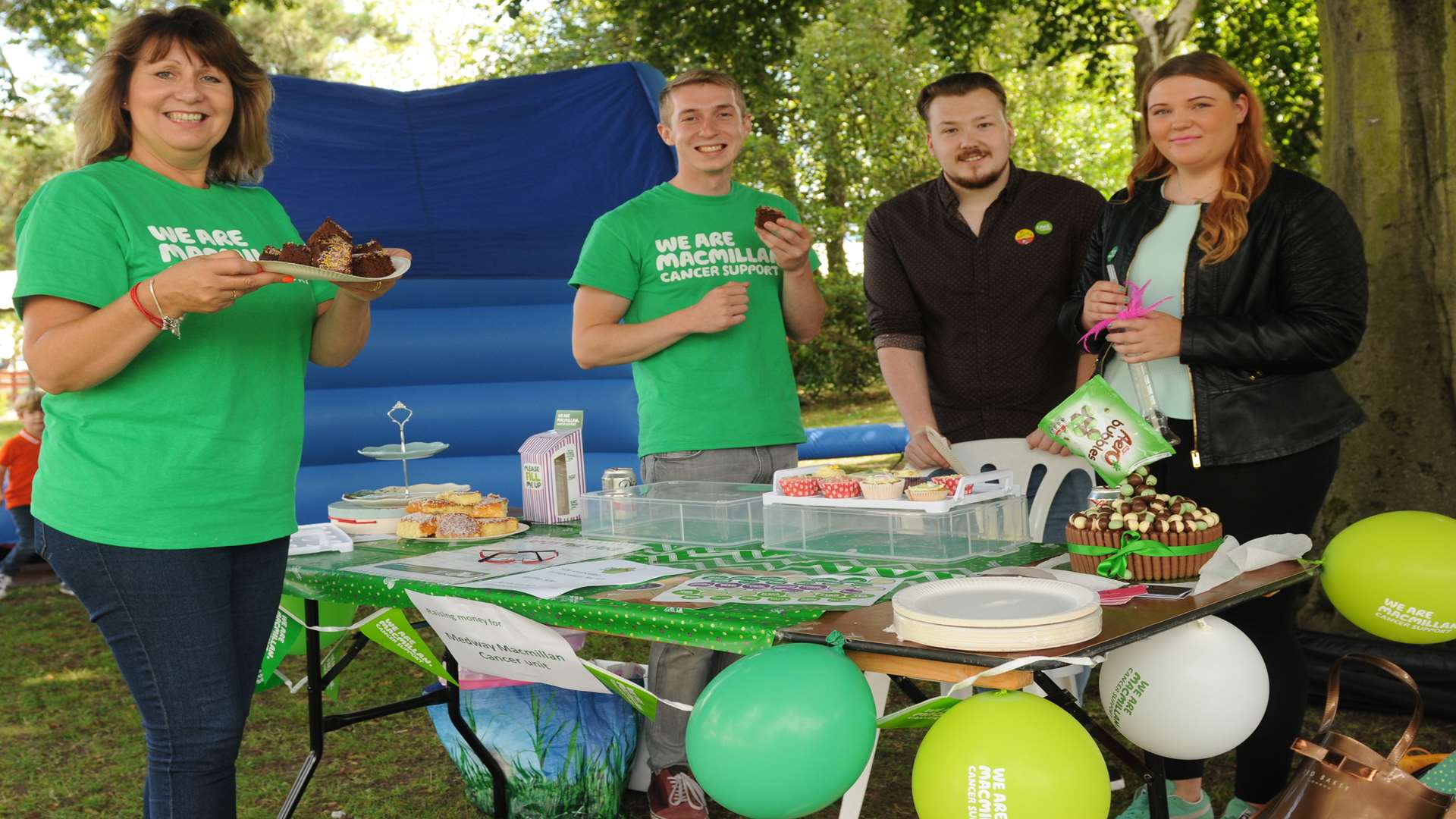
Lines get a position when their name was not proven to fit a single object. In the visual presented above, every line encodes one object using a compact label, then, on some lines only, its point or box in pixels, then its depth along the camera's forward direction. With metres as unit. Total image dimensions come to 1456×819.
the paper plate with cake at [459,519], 2.78
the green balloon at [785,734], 1.56
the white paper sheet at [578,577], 2.14
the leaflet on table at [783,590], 1.92
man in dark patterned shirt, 2.98
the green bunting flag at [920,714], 1.77
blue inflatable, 5.55
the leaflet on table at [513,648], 2.11
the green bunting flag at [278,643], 2.89
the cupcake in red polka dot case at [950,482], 2.27
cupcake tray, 2.23
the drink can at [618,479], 2.82
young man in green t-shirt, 2.94
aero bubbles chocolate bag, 2.08
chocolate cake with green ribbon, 1.96
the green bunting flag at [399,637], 2.56
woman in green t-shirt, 1.82
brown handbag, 1.79
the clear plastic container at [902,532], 2.24
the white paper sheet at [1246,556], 1.92
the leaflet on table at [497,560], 2.34
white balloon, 1.77
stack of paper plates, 1.58
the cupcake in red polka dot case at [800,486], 2.39
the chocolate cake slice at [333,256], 2.03
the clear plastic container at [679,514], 2.53
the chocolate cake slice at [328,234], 2.08
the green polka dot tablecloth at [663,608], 1.82
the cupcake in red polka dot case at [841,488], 2.35
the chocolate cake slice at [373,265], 2.12
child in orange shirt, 6.22
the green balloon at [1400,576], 2.02
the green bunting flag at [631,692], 2.03
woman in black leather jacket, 2.29
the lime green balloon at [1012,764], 1.51
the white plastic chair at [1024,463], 2.89
